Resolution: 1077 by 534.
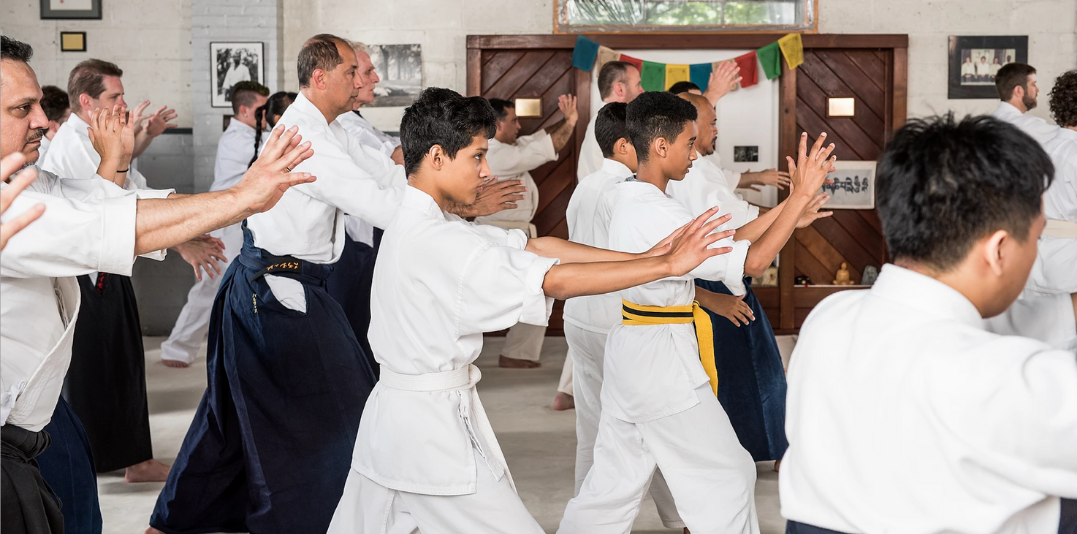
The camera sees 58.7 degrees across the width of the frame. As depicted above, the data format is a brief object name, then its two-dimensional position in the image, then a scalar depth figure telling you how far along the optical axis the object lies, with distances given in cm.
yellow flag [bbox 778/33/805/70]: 694
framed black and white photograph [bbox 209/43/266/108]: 686
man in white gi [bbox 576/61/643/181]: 467
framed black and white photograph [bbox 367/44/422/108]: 708
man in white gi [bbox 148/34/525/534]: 290
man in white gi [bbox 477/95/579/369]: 583
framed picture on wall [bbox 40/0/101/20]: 712
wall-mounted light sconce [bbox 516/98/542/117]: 720
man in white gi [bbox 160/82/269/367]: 601
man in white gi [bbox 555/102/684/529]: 327
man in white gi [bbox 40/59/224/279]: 372
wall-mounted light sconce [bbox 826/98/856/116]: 718
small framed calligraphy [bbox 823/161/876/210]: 729
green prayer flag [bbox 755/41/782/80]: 697
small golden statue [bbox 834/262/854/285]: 724
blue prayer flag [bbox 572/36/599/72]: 698
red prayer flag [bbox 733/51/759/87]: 702
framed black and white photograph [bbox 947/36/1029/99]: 697
